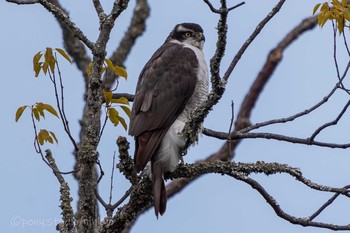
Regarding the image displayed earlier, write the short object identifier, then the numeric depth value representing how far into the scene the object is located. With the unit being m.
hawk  11.89
